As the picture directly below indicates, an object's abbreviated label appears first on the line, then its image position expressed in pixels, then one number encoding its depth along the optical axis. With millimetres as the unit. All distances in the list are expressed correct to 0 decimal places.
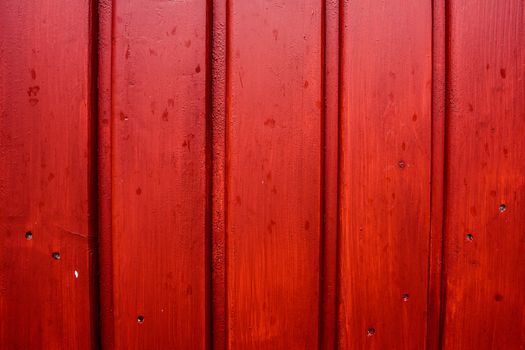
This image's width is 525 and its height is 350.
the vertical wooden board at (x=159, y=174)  497
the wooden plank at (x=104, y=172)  501
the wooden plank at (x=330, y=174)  516
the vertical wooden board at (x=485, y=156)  520
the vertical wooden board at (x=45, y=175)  489
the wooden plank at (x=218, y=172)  510
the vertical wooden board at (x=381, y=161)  512
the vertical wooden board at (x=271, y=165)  501
